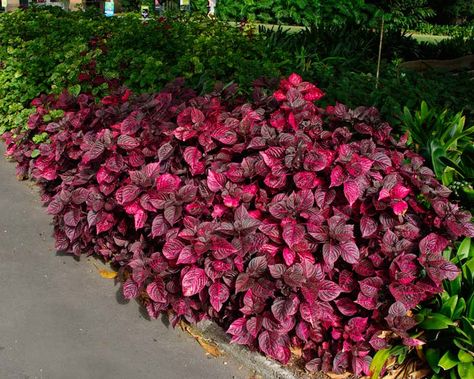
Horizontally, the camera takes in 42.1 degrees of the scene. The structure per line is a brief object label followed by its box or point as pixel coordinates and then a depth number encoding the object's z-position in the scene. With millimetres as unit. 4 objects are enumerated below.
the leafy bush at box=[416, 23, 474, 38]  23191
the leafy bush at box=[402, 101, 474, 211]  3602
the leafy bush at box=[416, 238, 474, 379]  2896
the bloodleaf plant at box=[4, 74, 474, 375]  3049
